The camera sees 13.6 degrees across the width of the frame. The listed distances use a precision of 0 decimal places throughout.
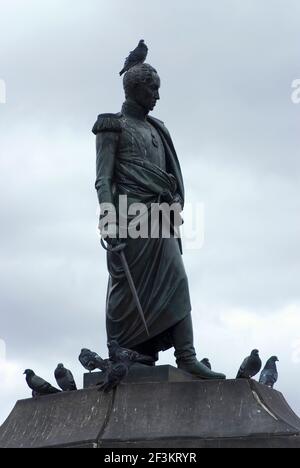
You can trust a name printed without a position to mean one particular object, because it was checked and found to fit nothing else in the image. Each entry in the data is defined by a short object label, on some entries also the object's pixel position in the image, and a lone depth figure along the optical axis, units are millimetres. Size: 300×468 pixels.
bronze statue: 15867
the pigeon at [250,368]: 15281
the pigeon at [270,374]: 15878
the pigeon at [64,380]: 16016
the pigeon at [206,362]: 16594
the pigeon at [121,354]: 15414
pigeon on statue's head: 17031
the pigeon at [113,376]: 15242
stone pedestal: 14469
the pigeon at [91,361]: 15633
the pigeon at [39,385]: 15969
